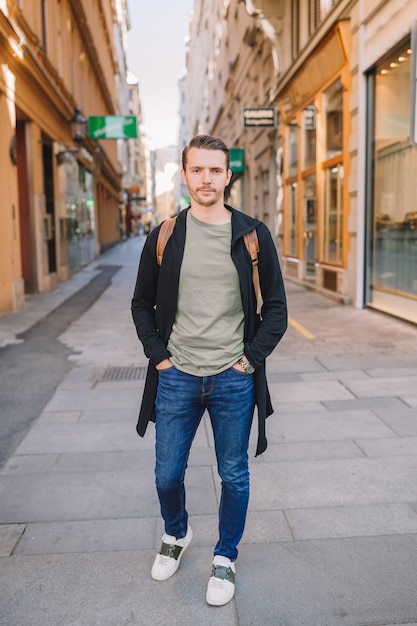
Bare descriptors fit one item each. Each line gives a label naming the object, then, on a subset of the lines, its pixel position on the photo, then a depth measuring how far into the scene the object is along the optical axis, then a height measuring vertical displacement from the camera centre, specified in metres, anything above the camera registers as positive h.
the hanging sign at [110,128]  20.31 +3.31
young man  2.58 -0.43
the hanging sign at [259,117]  17.36 +3.04
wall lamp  17.72 +2.93
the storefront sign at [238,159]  24.16 +2.64
